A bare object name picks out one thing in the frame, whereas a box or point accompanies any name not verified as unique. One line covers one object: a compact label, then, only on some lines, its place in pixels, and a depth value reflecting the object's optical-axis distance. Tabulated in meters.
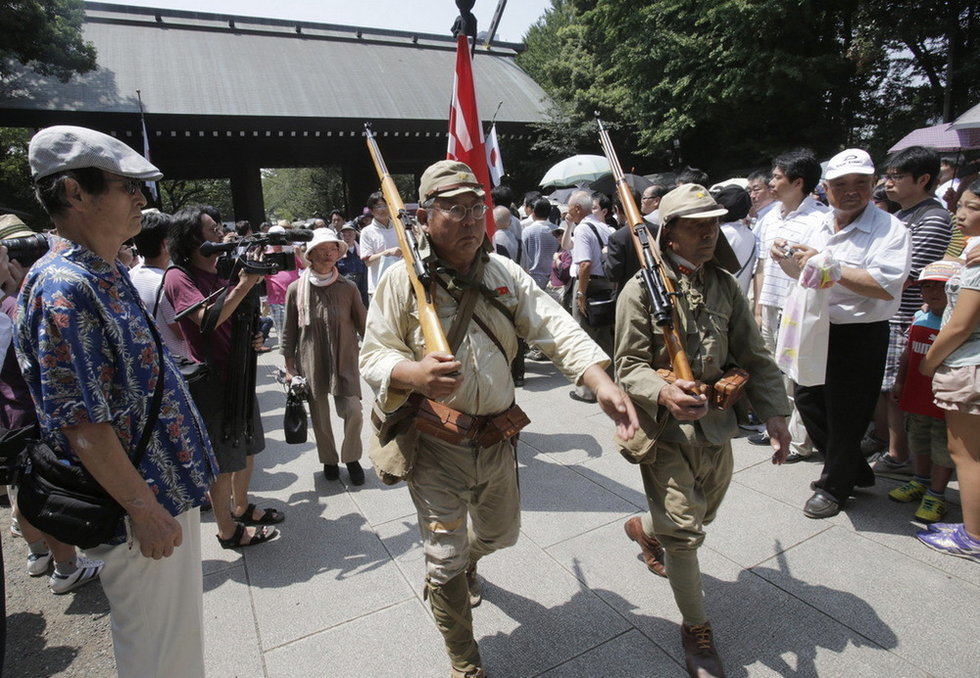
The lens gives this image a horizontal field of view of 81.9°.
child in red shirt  3.13
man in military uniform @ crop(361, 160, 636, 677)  2.08
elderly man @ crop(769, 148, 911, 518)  2.83
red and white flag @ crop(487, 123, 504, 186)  8.04
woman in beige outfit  3.94
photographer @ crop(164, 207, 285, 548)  2.93
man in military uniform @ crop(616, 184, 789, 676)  2.24
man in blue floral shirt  1.52
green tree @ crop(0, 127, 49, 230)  15.22
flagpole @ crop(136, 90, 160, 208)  9.10
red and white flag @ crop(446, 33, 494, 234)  3.83
